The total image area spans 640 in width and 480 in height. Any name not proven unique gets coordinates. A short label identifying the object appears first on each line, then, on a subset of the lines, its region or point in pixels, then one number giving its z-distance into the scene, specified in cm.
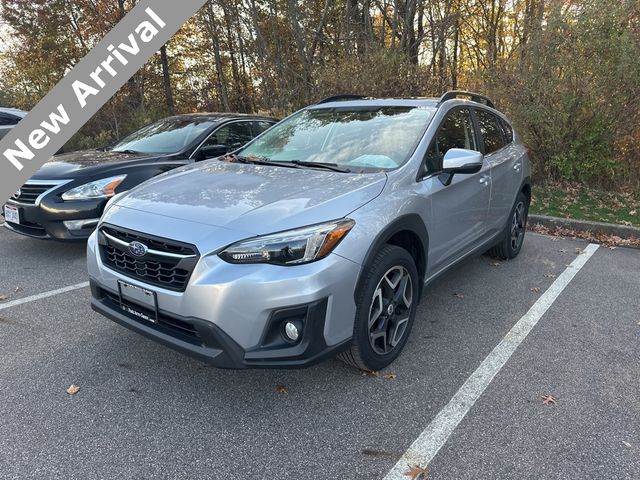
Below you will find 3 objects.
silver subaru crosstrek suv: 227
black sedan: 446
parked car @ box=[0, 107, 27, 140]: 931
